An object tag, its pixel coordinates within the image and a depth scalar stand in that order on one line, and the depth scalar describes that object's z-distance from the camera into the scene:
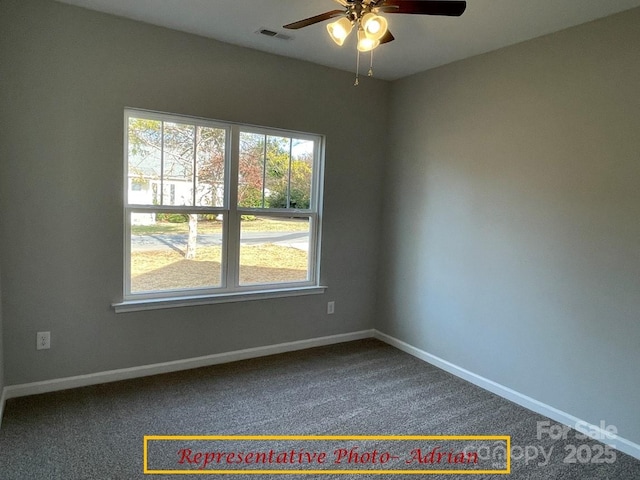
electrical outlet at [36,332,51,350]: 2.87
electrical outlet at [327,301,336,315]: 4.11
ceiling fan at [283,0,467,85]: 1.84
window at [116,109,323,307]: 3.20
